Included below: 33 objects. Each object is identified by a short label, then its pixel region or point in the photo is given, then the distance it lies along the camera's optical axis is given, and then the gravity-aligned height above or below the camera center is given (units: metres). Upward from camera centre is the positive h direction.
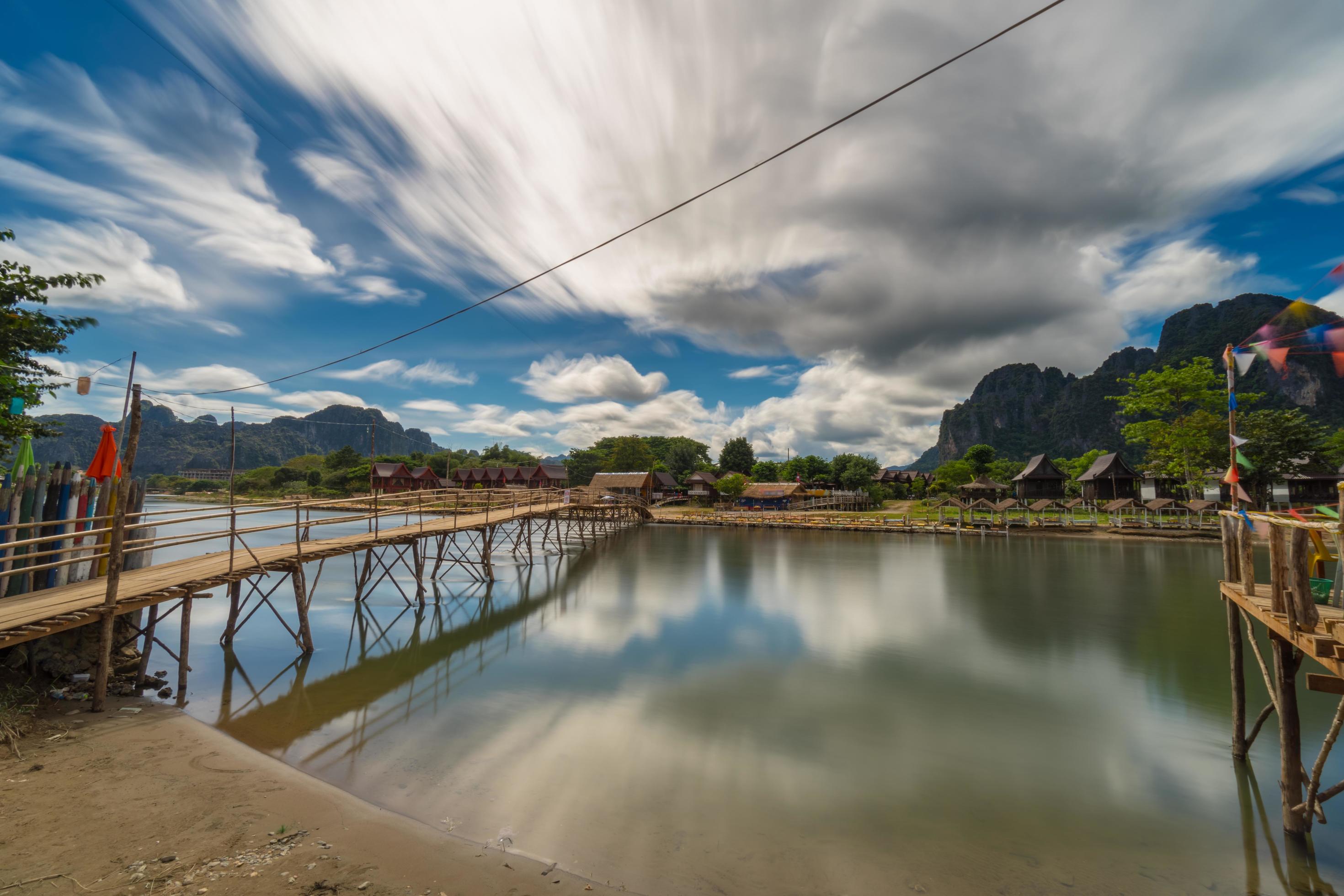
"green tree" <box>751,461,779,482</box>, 62.22 +2.27
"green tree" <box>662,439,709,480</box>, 65.88 +3.63
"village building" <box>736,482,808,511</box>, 49.12 -0.32
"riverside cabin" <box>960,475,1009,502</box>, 40.69 +0.59
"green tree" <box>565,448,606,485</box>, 71.38 +3.11
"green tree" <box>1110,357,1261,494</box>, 33.22 +5.08
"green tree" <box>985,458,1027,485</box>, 57.10 +3.04
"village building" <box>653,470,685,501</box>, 57.94 +0.15
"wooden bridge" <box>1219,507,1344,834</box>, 4.13 -0.99
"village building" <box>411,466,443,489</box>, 59.72 +0.47
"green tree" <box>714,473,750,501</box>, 51.97 +0.51
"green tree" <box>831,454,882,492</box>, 56.12 +2.47
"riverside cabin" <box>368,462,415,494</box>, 58.66 +0.48
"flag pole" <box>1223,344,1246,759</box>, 6.24 -1.72
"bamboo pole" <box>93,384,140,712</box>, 6.40 -1.16
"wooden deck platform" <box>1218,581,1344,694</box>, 3.84 -1.02
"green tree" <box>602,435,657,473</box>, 73.38 +4.42
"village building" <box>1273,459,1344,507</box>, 32.22 +1.24
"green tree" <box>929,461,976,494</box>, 54.03 +2.03
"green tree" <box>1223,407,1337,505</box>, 31.59 +3.51
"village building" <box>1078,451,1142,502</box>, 38.56 +1.51
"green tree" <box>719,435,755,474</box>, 67.69 +4.38
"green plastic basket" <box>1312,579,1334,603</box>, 5.28 -0.83
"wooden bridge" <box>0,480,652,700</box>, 6.48 -1.54
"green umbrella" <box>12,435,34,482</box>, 8.50 +0.24
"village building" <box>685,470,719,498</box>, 55.19 +0.50
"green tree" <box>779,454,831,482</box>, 61.34 +2.62
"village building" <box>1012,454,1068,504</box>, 42.84 +1.41
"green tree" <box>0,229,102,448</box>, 8.88 +2.47
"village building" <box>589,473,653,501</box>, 52.28 +0.38
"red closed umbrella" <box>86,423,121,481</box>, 7.45 +0.23
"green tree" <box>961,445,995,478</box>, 60.38 +4.73
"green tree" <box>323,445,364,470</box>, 64.50 +2.67
